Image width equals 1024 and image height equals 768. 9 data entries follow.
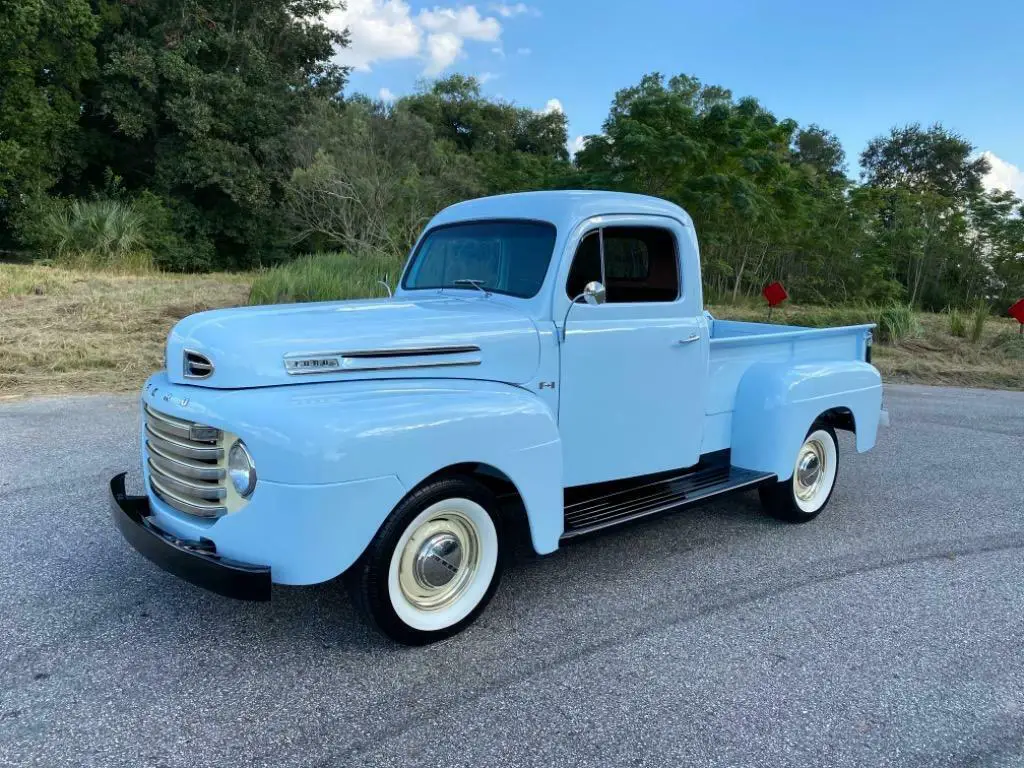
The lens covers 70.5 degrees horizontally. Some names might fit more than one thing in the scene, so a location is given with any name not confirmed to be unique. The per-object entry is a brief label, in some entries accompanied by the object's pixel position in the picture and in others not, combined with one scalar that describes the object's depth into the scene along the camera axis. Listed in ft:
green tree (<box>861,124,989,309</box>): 76.95
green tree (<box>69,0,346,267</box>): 80.07
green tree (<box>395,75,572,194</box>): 127.95
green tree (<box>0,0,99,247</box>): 70.74
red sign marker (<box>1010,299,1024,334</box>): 44.62
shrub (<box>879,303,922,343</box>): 45.75
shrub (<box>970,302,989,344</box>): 45.57
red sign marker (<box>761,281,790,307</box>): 42.94
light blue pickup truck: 8.98
